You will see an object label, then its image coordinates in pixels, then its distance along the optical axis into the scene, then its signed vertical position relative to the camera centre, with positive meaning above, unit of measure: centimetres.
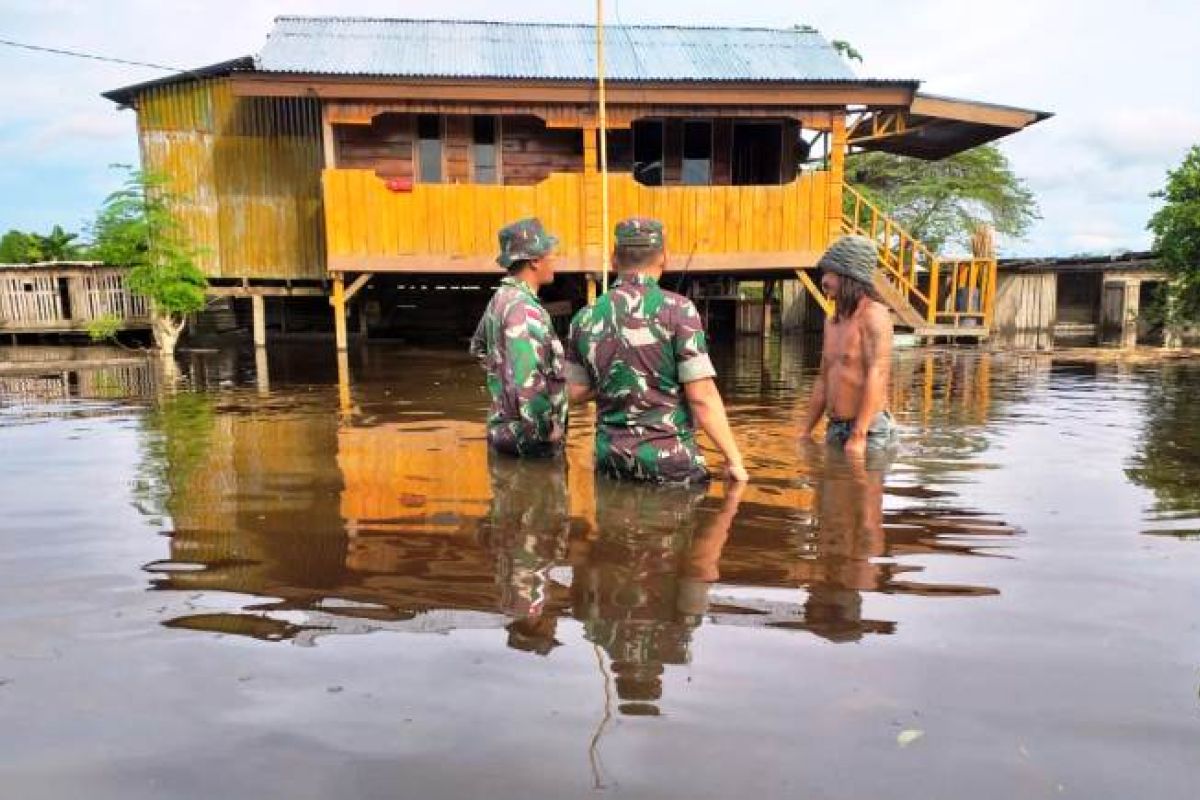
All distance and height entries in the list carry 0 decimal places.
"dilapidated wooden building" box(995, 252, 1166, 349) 2105 +10
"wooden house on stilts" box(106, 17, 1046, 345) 1259 +292
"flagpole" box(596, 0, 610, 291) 901 +280
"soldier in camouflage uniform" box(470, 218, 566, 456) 425 -16
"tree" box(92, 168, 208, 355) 1401 +112
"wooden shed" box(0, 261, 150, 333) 1641 +37
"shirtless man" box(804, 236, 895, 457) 424 -25
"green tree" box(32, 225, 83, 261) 2025 +180
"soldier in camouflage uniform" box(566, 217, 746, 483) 361 -28
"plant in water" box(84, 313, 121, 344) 1545 -19
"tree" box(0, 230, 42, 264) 2002 +176
